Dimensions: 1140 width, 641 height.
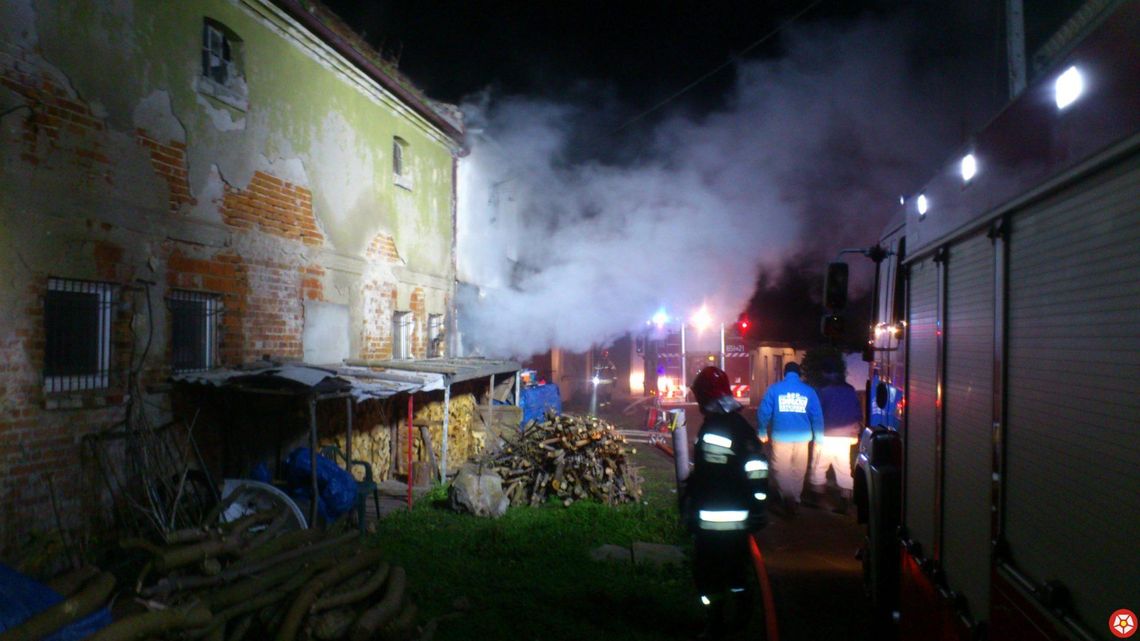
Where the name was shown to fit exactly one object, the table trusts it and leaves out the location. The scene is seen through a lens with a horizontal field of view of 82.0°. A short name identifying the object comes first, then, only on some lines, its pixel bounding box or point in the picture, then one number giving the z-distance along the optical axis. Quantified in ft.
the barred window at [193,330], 24.03
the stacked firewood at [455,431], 40.19
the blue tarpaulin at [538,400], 50.06
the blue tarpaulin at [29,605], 10.66
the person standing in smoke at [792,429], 27.04
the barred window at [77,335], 19.42
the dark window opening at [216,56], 25.47
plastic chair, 24.45
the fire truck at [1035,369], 6.50
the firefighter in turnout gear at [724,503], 14.64
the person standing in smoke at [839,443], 27.63
